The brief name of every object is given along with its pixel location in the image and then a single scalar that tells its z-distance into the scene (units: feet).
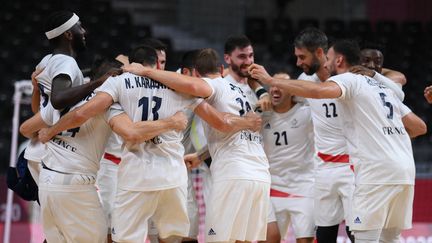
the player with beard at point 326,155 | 54.80
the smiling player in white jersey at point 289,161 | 56.70
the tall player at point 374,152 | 47.65
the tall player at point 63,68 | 44.93
